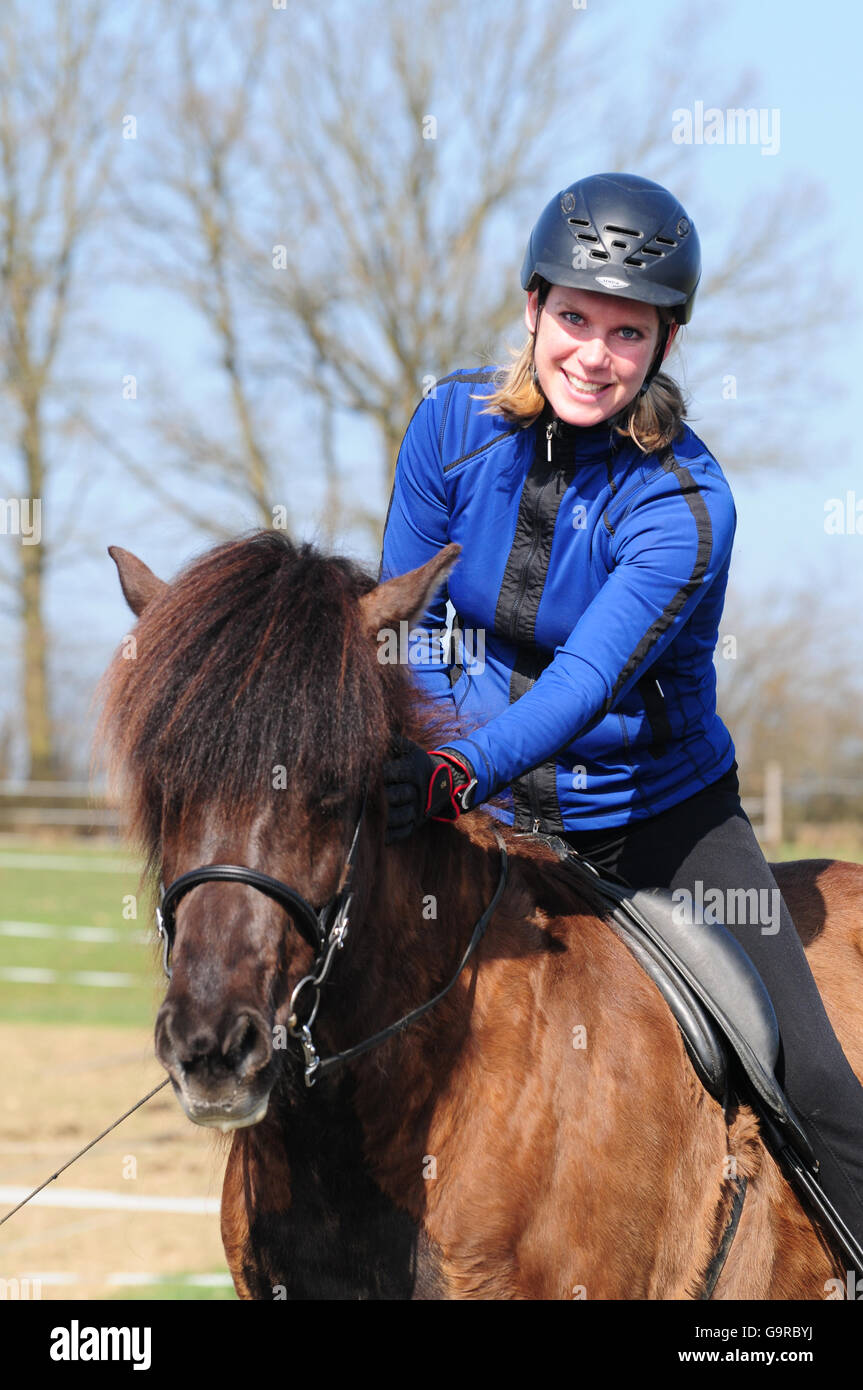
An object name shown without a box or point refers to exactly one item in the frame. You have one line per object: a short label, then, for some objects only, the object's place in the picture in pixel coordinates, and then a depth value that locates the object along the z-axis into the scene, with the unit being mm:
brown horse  4746
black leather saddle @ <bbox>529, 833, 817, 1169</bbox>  6320
